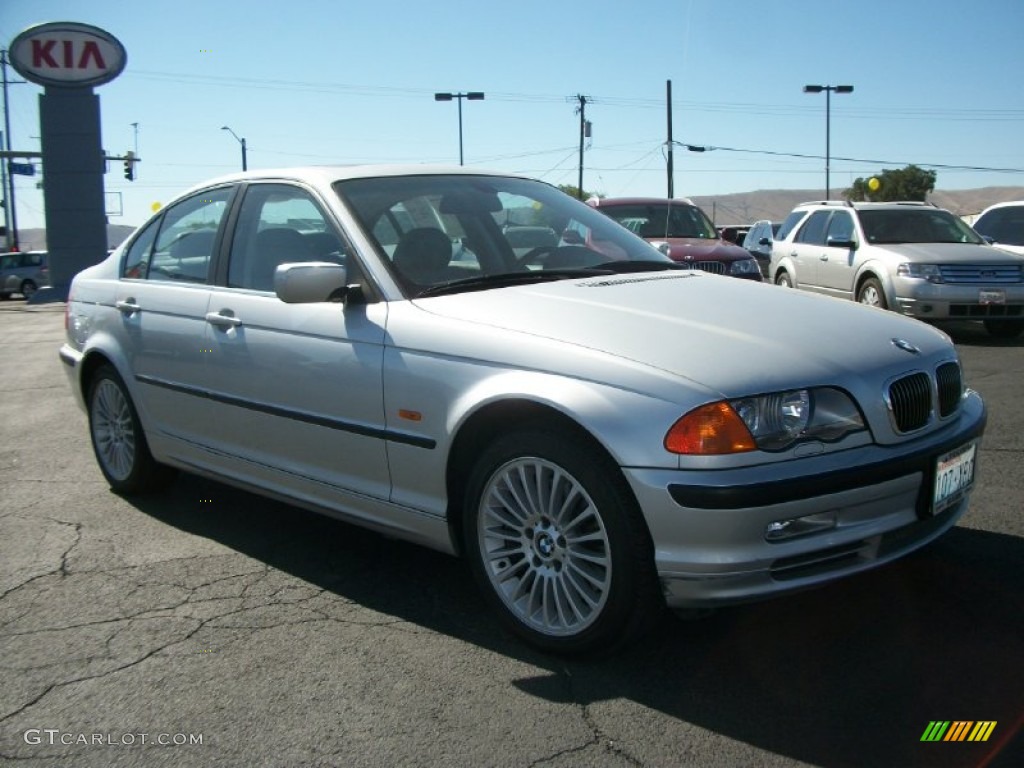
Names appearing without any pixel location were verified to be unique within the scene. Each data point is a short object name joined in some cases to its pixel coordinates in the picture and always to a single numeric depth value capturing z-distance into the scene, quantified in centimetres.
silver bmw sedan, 305
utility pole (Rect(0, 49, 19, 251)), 6481
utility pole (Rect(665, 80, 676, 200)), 4744
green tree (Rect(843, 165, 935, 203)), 9344
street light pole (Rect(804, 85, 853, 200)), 4722
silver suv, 1130
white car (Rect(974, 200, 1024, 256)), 1418
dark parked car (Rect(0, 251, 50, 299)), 3678
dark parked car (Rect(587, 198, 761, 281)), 1278
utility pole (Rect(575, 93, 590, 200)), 6136
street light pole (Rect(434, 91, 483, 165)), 4891
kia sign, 2681
